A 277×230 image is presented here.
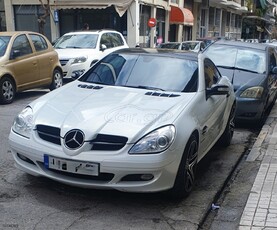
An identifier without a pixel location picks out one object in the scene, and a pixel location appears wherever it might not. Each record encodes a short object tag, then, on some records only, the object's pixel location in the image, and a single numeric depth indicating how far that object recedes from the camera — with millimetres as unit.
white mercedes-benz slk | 3783
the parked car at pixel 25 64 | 9148
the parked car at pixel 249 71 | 7566
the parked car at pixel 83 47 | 11992
